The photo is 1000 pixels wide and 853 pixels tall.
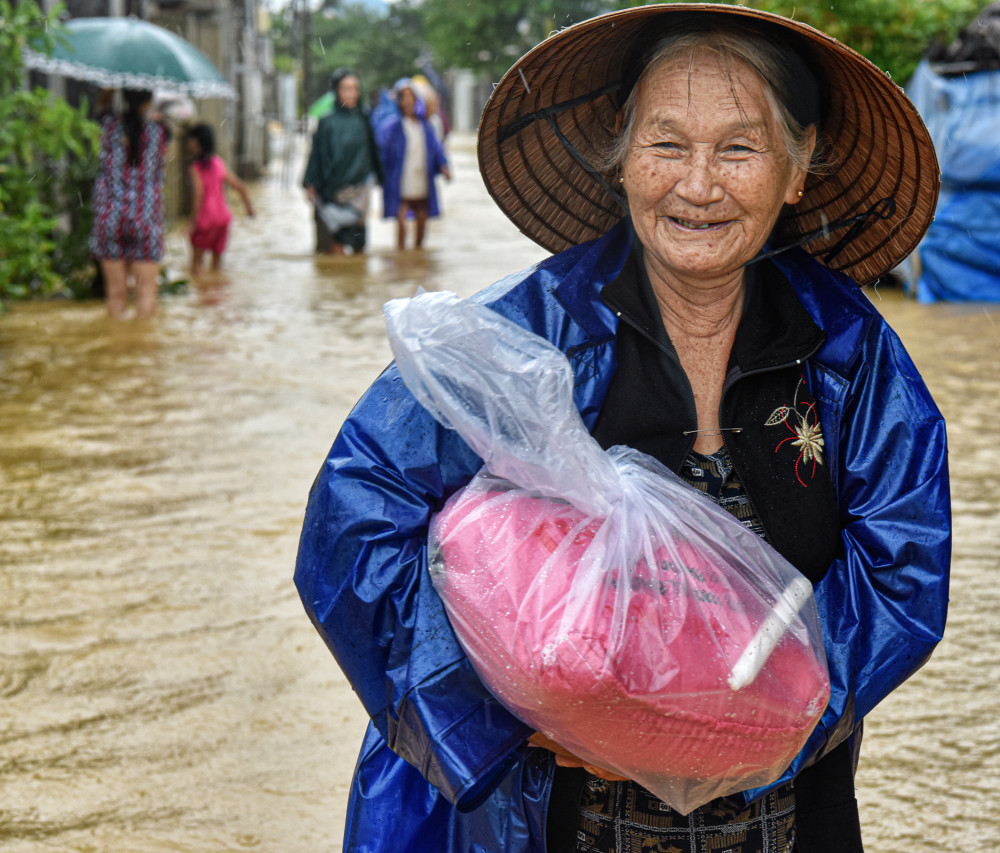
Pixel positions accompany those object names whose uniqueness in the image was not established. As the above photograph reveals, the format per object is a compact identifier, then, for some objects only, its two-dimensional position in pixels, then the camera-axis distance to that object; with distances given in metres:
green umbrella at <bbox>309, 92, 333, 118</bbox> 21.72
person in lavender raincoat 12.98
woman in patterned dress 8.35
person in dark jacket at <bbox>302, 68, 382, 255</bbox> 12.05
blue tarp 9.36
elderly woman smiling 1.51
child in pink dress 10.89
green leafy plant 6.97
